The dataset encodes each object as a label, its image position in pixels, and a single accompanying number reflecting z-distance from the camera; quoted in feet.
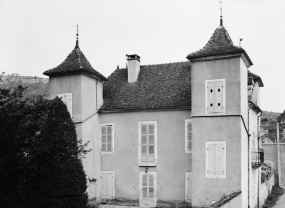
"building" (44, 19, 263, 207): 55.11
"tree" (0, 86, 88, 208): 49.75
